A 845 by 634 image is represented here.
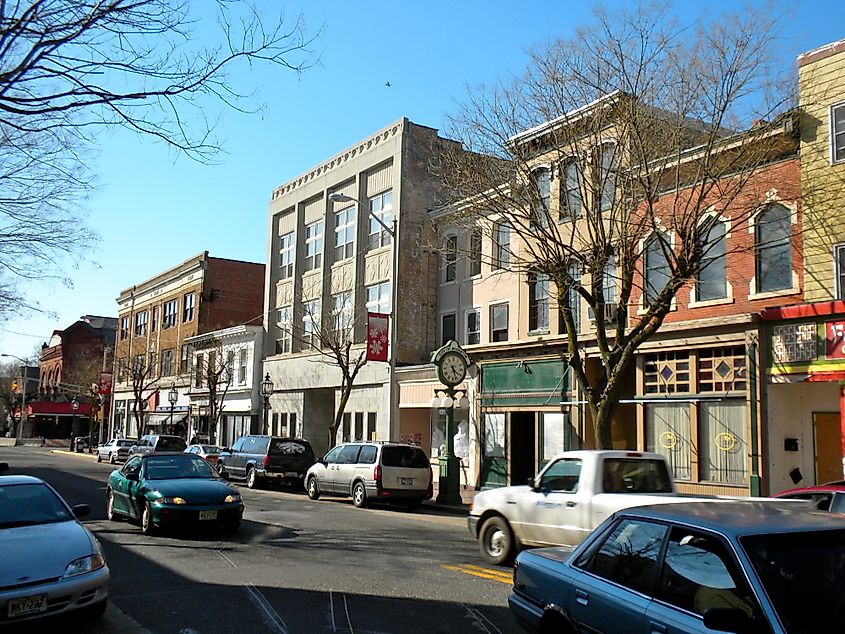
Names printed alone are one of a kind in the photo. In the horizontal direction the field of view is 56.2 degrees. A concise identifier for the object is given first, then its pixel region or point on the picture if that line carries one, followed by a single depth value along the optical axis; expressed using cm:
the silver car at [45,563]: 695
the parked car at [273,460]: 2572
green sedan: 1351
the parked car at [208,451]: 2964
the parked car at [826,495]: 934
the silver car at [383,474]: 2034
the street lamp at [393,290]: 2506
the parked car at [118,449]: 4112
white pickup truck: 1024
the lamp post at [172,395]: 5165
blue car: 390
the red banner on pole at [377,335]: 2859
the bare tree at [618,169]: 1591
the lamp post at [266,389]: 3469
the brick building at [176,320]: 5178
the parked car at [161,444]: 3497
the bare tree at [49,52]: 968
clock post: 2144
